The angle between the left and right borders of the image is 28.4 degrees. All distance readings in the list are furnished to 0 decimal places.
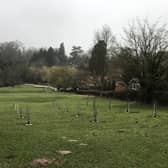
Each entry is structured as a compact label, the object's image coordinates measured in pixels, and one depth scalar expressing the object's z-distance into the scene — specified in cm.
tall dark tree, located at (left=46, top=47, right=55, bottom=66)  12694
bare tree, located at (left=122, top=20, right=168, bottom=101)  4150
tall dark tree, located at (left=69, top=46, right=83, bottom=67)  13375
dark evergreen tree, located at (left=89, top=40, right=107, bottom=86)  7231
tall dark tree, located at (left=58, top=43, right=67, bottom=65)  14004
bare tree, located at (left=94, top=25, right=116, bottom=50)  7334
